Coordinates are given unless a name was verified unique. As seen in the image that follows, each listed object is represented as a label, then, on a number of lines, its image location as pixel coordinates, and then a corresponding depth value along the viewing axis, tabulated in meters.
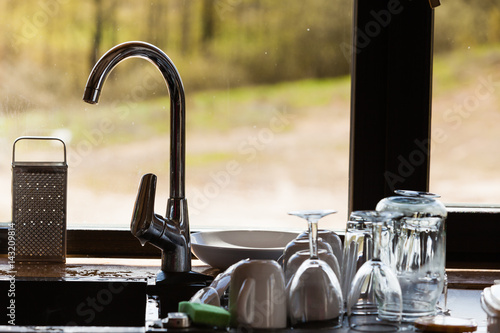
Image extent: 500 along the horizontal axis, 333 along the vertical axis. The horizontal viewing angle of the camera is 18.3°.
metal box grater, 2.81
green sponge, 2.27
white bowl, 2.69
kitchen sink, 2.65
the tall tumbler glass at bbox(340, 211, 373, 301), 2.45
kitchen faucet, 2.58
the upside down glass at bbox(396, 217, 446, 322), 2.43
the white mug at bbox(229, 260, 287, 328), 2.29
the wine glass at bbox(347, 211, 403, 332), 2.34
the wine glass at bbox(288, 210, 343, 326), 2.32
